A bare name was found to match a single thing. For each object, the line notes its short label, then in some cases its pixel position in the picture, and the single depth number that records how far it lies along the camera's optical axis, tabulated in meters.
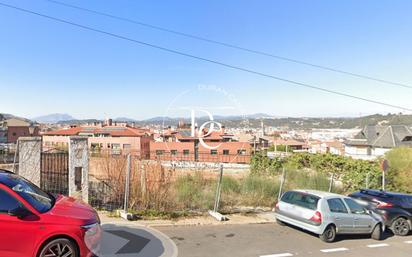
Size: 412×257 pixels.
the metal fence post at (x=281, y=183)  14.10
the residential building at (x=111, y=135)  73.44
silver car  9.83
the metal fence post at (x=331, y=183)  16.70
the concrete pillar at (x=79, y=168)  10.84
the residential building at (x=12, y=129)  97.81
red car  5.43
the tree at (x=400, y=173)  20.86
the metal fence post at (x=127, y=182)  10.79
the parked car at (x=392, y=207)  11.91
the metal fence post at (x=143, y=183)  11.37
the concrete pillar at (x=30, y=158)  10.74
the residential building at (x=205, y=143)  58.03
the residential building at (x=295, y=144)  97.69
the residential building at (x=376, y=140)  62.00
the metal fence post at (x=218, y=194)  11.91
